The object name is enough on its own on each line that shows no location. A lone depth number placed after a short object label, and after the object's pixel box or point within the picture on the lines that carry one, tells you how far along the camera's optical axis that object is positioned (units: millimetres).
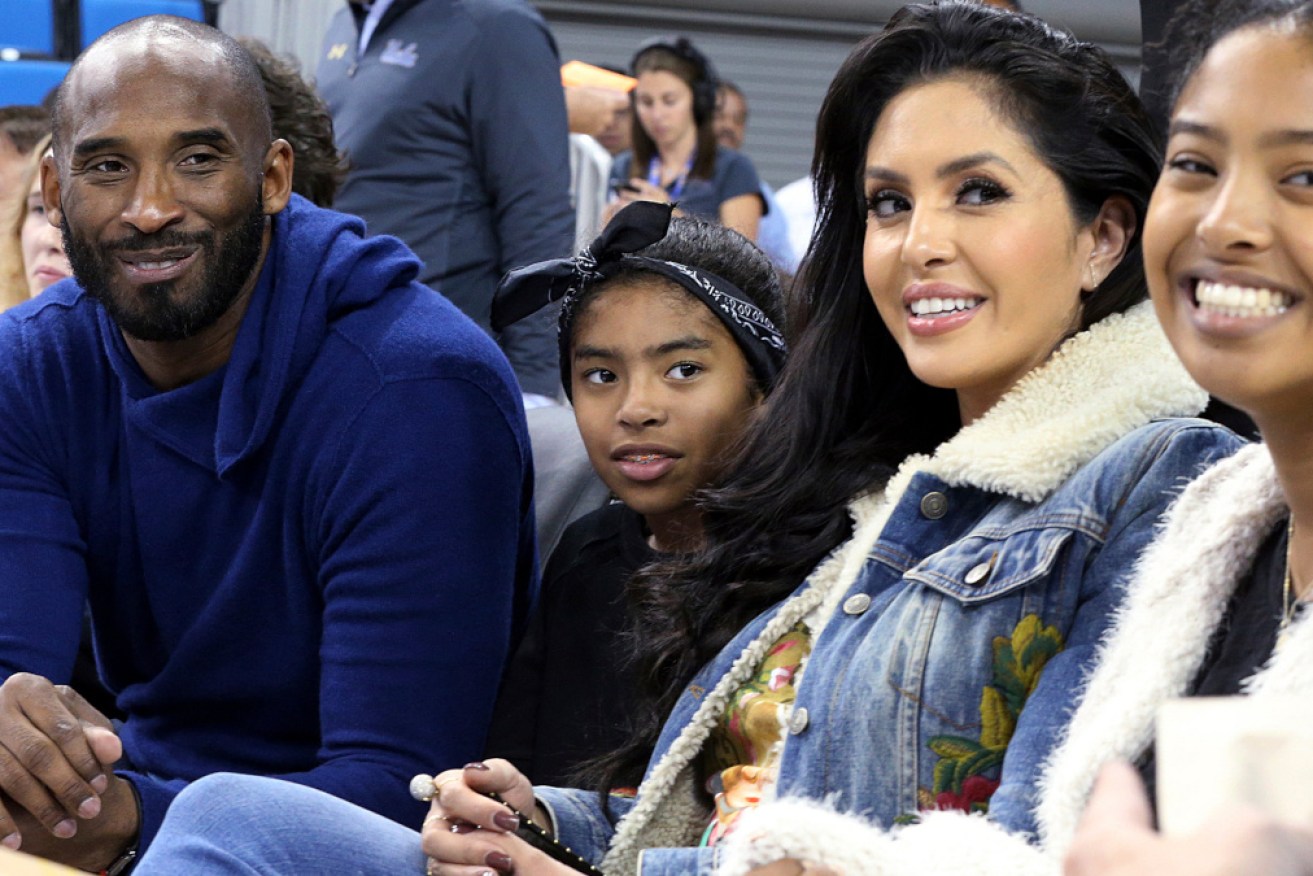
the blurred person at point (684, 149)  6320
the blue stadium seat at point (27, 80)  5125
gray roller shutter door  9867
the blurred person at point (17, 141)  3906
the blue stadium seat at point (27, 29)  5422
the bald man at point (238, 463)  2221
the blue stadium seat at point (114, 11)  5363
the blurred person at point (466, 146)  3832
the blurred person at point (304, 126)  3043
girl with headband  2314
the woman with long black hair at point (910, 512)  1662
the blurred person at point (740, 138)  6516
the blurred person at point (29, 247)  3482
